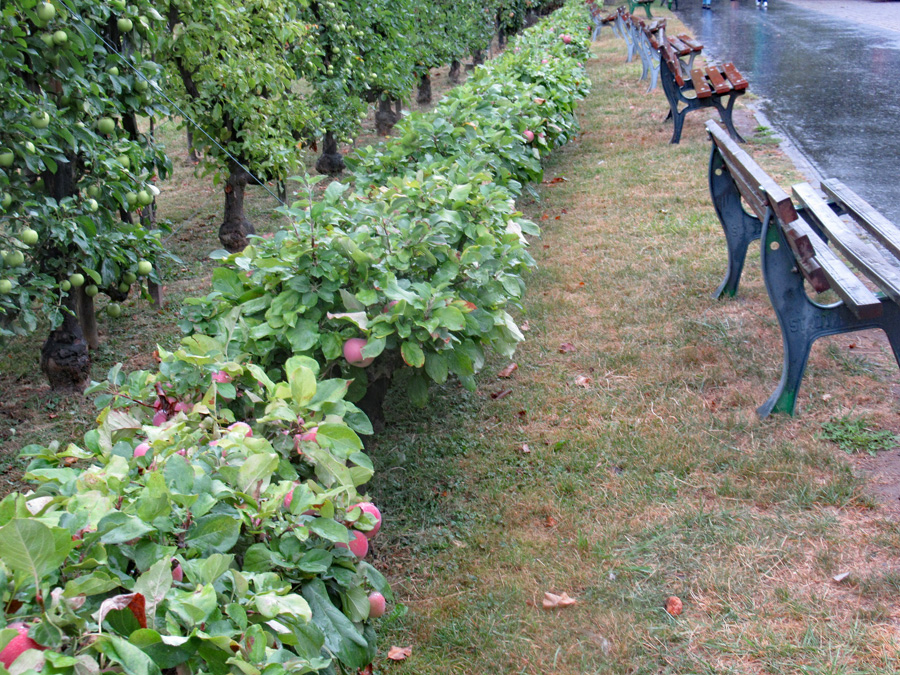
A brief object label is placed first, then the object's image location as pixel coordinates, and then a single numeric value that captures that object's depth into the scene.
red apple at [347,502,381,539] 1.68
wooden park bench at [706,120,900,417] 2.81
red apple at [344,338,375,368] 2.31
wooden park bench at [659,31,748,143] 7.69
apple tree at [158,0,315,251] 5.17
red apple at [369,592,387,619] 1.70
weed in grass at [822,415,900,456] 3.05
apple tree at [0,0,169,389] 3.56
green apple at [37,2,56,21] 3.40
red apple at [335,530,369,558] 1.66
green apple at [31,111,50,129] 3.55
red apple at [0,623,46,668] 0.99
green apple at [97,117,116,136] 4.03
